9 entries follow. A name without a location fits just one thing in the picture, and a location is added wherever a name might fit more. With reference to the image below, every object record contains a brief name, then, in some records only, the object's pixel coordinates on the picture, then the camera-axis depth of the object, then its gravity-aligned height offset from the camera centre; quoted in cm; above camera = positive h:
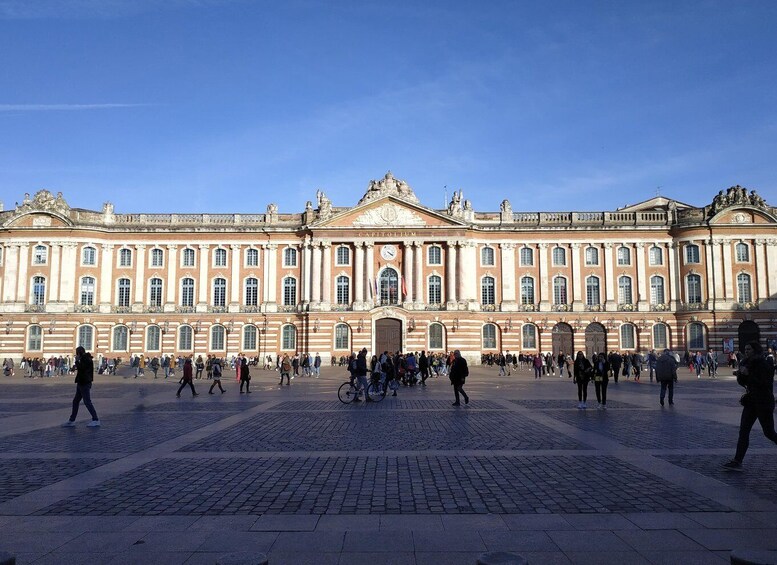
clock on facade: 5581 +783
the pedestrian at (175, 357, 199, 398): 2466 -146
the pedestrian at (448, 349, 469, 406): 1980 -113
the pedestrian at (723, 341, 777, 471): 943 -95
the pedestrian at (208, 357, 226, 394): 2718 -146
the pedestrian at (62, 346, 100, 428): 1509 -103
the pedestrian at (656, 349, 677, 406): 1989 -112
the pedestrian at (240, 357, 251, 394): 2693 -154
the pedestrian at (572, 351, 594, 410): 1912 -119
